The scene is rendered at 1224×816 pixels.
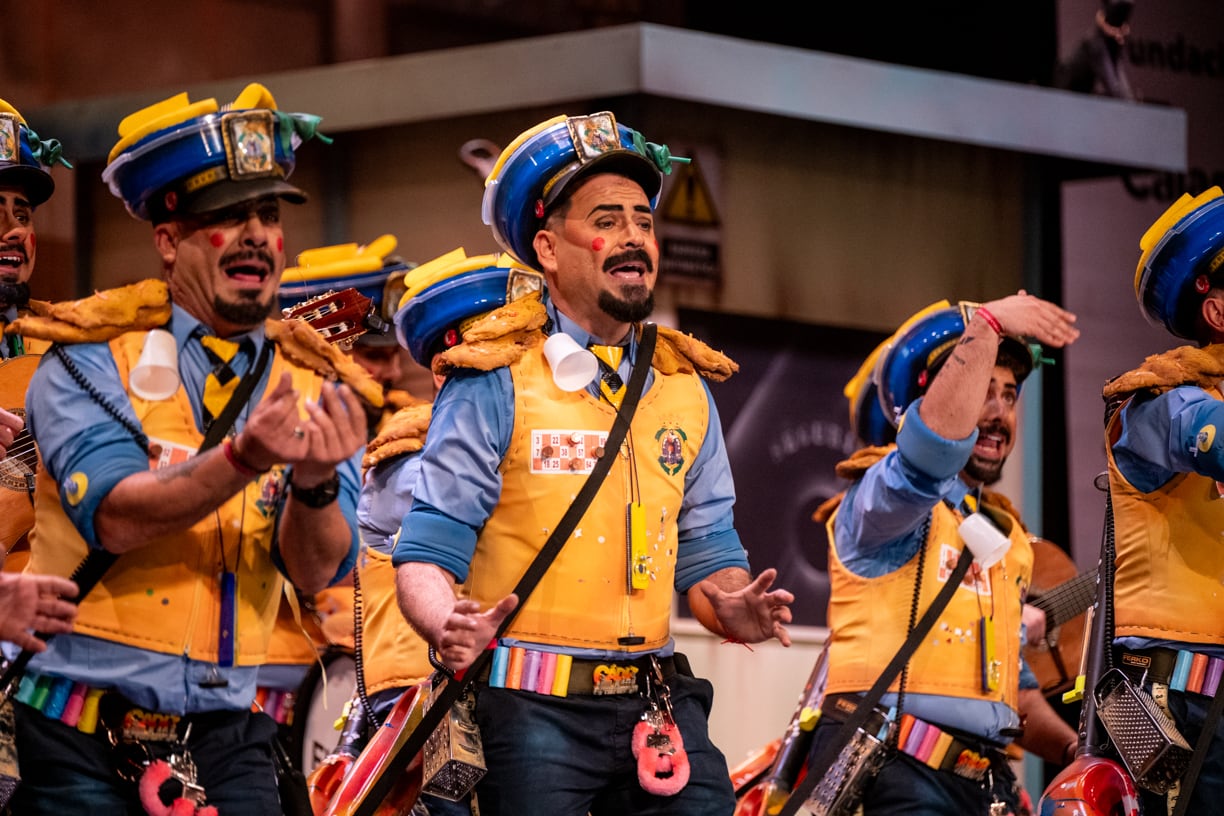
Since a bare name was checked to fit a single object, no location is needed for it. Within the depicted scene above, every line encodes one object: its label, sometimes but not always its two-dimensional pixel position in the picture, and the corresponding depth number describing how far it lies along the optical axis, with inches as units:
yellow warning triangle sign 773.9
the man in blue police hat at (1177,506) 422.9
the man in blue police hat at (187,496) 314.7
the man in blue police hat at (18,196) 459.5
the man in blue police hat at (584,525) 344.8
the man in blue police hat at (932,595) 465.2
